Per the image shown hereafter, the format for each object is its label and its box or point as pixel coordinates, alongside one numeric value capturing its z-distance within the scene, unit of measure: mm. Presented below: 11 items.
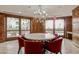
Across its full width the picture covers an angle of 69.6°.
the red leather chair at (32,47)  1619
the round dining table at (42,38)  1899
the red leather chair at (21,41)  2204
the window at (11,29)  4014
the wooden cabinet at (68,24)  5080
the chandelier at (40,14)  2760
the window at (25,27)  4768
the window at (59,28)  5215
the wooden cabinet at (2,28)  3862
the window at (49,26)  5325
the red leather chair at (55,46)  1864
